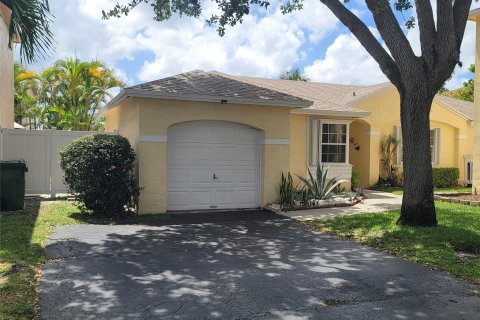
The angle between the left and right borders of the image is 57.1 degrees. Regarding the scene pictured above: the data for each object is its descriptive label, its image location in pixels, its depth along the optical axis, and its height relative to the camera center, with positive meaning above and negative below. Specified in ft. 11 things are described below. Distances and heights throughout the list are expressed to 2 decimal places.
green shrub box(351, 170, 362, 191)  54.08 -1.75
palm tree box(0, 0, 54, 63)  24.73 +8.31
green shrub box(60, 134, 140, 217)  34.76 -0.69
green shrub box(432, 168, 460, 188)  61.82 -1.36
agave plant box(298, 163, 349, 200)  43.89 -2.07
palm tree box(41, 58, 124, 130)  76.74 +13.50
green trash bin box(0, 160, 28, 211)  35.68 -1.57
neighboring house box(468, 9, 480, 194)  46.83 +4.63
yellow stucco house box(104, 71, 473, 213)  37.42 +2.72
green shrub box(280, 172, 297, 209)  40.96 -2.49
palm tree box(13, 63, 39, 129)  80.87 +13.48
